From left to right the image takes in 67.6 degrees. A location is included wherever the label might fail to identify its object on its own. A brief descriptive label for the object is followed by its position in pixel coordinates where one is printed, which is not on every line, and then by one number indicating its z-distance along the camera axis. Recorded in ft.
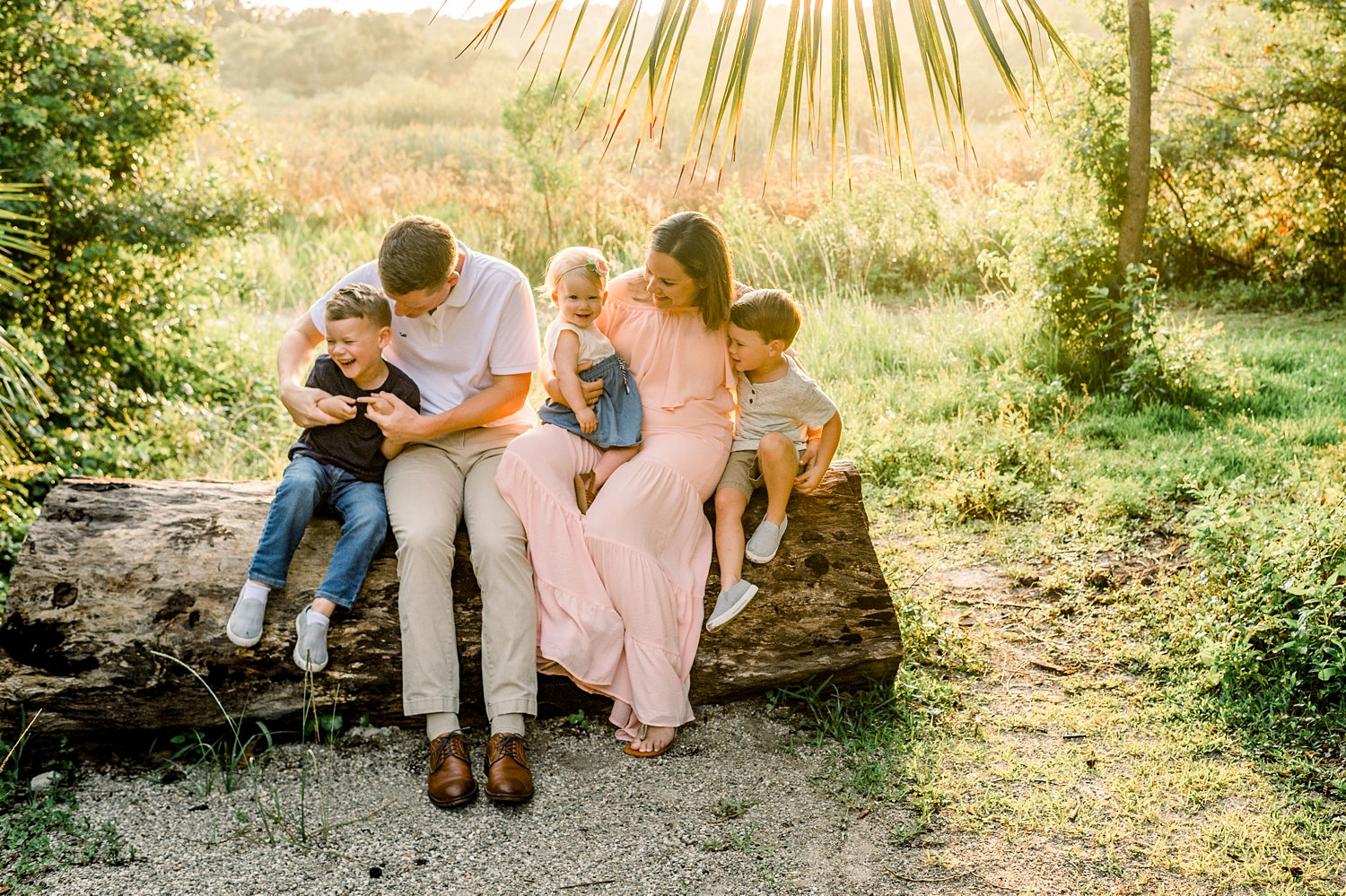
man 10.01
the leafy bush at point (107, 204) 17.43
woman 10.46
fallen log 9.97
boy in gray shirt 11.00
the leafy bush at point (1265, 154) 26.68
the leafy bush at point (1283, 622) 10.73
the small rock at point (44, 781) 9.91
